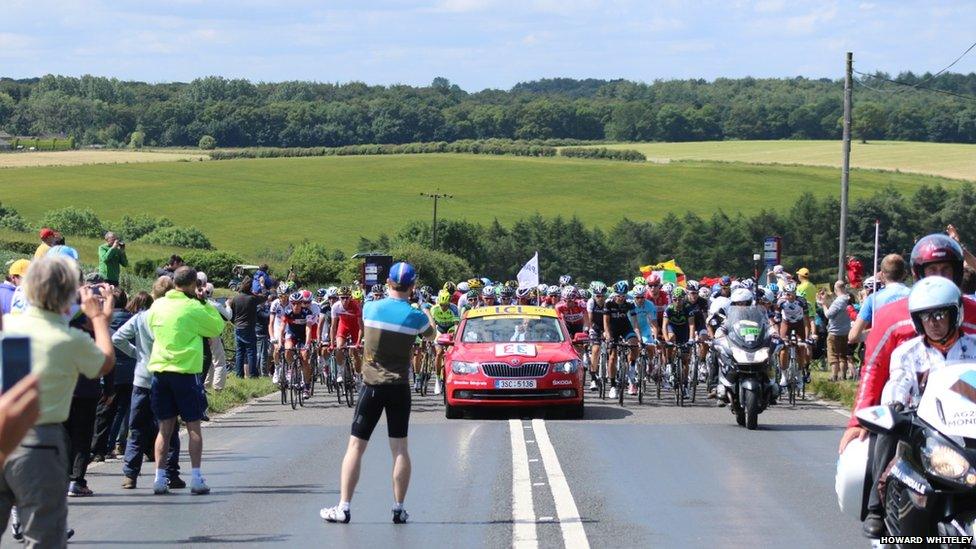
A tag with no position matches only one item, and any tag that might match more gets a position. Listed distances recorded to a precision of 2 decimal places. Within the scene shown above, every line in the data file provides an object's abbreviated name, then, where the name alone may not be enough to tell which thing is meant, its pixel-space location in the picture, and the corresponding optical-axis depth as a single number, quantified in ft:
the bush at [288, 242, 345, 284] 288.10
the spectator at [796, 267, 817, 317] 92.79
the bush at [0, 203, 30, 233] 270.79
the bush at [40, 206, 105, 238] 311.68
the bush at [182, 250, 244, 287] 250.04
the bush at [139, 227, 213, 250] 309.73
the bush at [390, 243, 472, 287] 317.42
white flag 158.20
